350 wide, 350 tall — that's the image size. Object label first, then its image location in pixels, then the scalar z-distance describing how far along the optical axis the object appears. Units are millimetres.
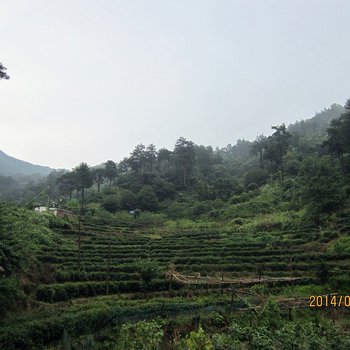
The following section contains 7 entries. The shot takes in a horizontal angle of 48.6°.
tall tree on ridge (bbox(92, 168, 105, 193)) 84050
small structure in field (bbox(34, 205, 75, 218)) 51500
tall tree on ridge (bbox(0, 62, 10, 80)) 16578
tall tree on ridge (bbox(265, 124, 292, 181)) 71938
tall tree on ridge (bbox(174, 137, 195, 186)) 85000
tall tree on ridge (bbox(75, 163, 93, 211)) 76250
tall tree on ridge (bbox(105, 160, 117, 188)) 82938
